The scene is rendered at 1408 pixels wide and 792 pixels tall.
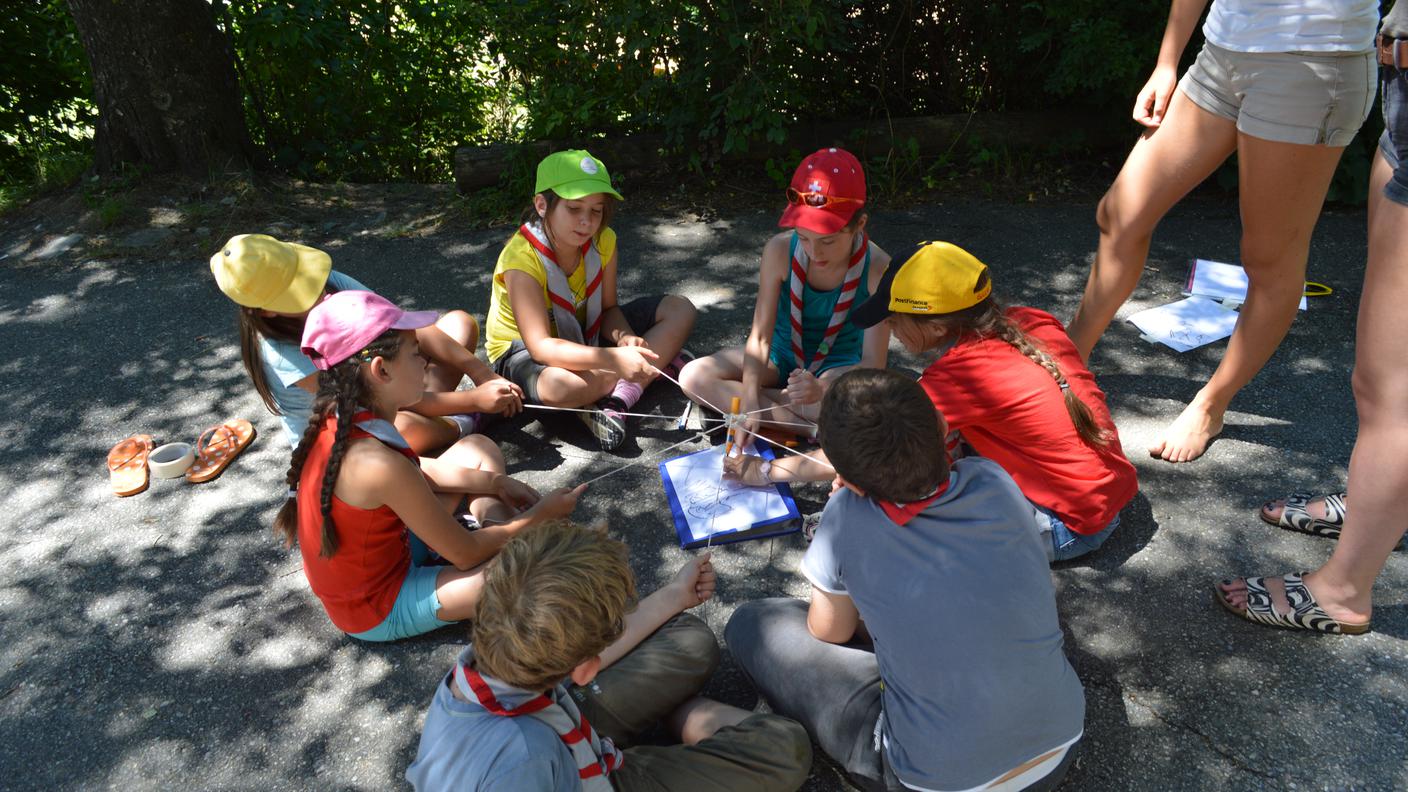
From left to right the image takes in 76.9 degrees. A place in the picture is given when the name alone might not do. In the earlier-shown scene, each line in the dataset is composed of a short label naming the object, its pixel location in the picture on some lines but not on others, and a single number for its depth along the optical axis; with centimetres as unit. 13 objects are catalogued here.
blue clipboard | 293
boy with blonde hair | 161
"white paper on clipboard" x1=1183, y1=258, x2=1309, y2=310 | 413
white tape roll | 336
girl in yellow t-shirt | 330
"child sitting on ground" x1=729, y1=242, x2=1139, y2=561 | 247
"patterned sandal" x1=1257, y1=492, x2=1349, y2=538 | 270
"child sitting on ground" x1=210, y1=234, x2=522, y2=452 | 272
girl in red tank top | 223
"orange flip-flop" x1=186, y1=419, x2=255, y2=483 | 338
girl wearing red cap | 299
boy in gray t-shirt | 175
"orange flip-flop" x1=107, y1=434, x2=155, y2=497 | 331
